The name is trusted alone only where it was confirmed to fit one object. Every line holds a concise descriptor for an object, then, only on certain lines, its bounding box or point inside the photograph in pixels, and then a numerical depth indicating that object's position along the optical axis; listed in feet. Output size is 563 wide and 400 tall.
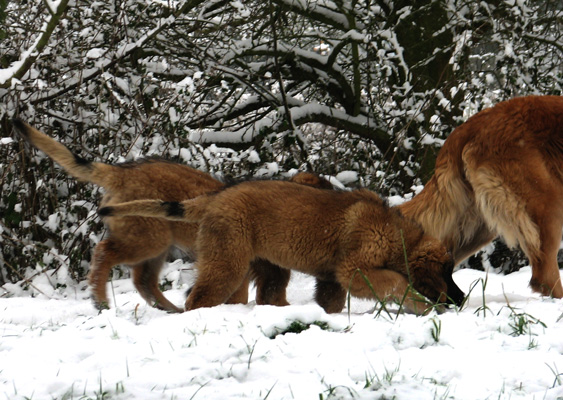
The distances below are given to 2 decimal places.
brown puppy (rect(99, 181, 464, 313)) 27.84
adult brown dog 30.42
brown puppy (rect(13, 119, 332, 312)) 32.01
